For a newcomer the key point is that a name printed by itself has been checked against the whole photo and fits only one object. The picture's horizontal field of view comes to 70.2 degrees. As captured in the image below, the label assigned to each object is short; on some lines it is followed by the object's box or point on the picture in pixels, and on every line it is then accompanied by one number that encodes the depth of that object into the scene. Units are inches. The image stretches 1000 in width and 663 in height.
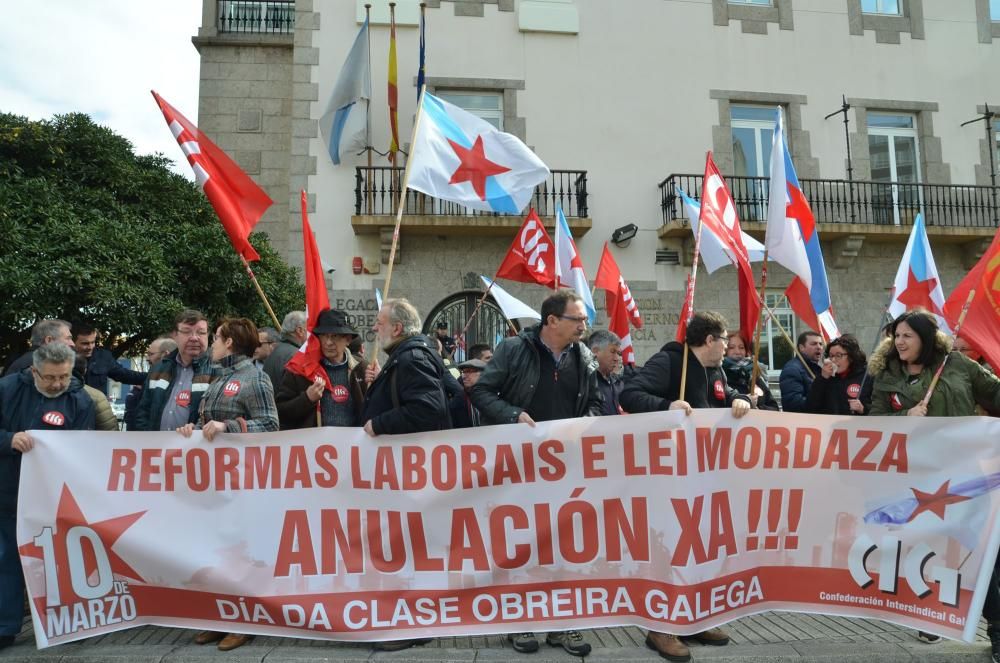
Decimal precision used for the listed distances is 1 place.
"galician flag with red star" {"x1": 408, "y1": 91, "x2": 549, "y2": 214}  209.5
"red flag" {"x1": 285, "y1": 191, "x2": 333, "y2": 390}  167.3
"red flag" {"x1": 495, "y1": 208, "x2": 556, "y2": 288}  319.6
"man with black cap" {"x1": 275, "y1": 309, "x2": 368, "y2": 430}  169.6
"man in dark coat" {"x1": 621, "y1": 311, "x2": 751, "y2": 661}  160.9
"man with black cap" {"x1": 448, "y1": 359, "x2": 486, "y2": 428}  207.3
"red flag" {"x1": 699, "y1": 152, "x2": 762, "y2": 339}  199.9
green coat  155.9
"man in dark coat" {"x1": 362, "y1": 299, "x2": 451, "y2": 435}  148.3
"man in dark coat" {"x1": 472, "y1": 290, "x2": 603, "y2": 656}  155.3
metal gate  475.8
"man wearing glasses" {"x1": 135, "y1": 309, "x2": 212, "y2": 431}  179.6
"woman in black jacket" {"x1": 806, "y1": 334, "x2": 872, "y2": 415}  207.6
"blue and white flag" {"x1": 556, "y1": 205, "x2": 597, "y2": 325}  336.2
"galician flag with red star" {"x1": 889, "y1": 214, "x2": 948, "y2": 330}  274.5
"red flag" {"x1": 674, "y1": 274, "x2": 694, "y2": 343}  181.5
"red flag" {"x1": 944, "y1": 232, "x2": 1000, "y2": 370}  161.0
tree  238.4
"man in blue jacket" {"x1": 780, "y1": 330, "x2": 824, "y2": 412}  248.1
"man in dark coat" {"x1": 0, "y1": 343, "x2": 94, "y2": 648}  147.4
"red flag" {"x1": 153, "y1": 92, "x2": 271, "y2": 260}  199.9
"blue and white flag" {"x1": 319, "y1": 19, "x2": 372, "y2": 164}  443.8
